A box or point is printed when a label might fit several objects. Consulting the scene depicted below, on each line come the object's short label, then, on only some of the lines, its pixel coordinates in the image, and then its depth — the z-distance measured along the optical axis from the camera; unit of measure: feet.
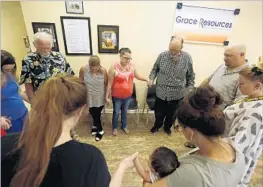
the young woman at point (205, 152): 2.59
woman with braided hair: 3.97
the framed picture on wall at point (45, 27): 8.18
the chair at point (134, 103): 9.59
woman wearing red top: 7.32
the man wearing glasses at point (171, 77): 7.33
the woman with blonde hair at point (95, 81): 7.09
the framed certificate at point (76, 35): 8.33
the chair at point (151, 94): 9.73
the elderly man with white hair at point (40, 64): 6.06
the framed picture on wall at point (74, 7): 8.00
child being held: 3.43
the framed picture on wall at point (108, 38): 8.70
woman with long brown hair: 2.24
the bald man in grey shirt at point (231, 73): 5.87
